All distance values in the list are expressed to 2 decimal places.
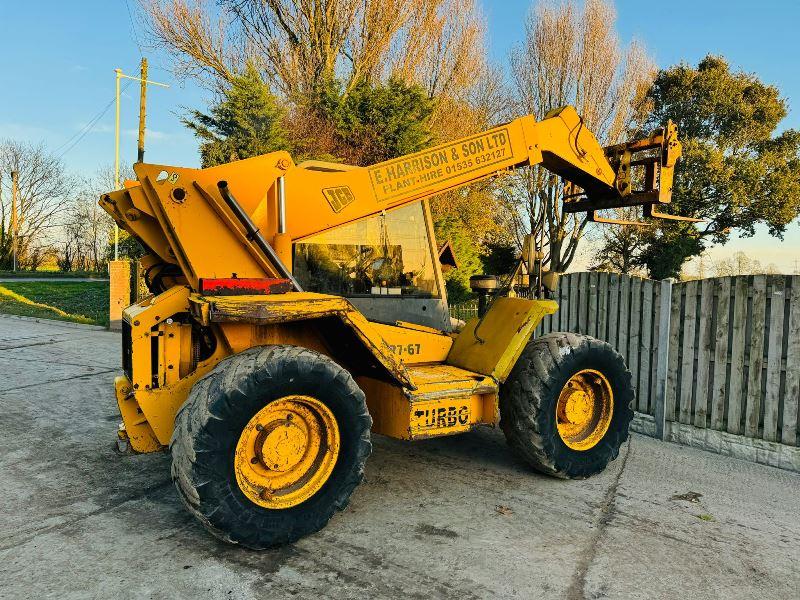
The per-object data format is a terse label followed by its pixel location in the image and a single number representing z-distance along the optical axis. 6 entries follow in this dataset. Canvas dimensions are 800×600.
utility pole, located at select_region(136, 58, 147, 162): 24.00
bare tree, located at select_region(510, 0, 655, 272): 23.44
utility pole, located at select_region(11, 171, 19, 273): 44.96
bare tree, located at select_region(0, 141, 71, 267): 45.72
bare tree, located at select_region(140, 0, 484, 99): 20.75
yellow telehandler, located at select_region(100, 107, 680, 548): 3.51
